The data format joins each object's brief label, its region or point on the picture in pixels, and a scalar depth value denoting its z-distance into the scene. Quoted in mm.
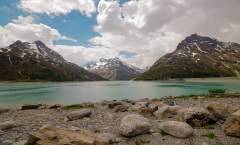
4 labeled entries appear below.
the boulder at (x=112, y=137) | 9588
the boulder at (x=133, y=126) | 10109
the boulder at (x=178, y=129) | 9249
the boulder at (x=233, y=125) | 8603
